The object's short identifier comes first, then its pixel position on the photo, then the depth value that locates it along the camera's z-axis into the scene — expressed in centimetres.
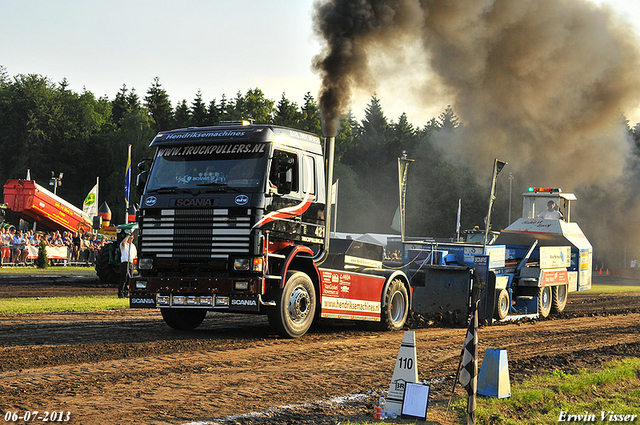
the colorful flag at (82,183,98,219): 4312
